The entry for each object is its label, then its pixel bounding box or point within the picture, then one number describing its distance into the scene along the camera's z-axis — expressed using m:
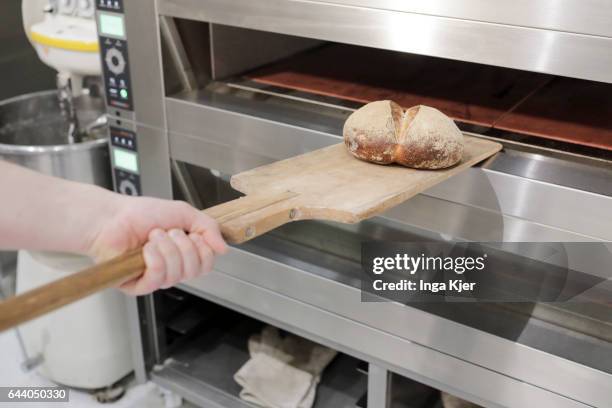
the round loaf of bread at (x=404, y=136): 0.79
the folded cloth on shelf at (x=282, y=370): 1.28
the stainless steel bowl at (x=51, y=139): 1.27
